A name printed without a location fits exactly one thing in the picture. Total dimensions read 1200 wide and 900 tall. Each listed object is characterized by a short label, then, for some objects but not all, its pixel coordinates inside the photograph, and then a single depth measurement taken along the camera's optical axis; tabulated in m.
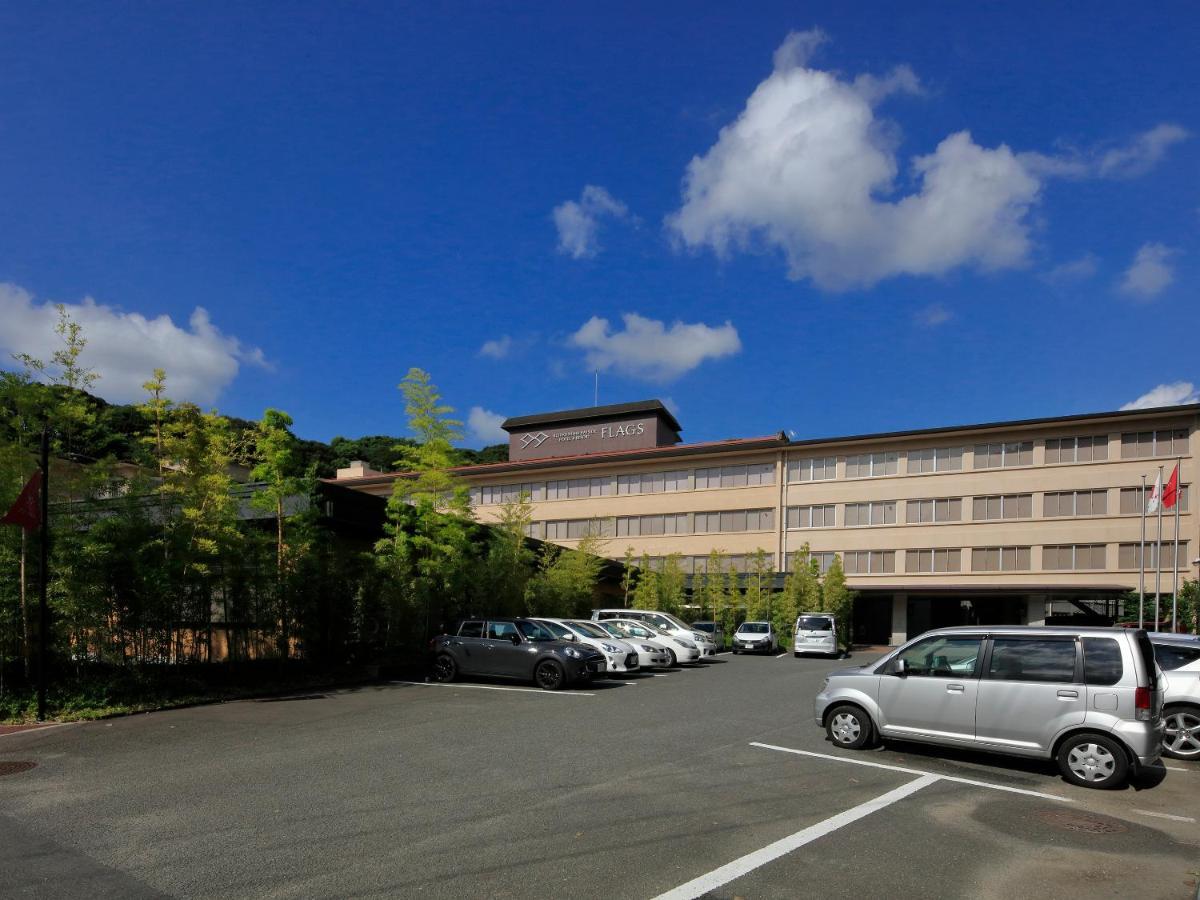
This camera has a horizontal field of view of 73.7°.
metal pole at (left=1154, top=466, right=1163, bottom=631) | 27.16
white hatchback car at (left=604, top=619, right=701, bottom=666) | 24.42
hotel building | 41.25
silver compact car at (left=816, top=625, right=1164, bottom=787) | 8.01
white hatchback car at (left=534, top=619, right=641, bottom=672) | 19.56
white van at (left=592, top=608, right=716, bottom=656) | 27.34
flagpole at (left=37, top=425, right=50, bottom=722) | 11.51
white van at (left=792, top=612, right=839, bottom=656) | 30.81
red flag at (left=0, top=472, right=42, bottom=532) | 11.50
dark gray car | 16.39
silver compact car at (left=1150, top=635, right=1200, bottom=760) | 10.09
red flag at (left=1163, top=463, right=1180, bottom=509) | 28.81
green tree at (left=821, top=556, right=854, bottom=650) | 41.38
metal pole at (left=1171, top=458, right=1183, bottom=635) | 27.21
